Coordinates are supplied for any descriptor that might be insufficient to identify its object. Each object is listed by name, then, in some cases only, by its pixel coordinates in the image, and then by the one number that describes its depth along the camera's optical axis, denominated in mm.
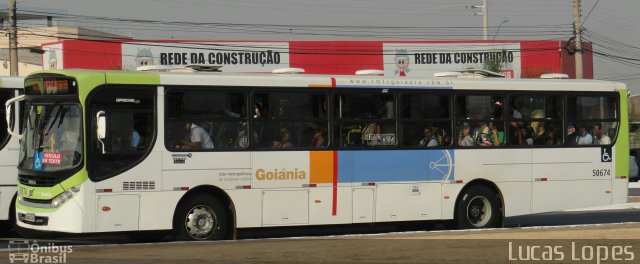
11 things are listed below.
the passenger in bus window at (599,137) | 20781
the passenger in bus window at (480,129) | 19562
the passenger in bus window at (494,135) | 19688
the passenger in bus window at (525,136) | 19984
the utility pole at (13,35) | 43281
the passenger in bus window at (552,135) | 20250
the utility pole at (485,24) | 78875
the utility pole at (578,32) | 41906
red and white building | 67000
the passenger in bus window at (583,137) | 20570
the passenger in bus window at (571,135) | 20453
